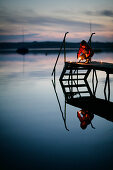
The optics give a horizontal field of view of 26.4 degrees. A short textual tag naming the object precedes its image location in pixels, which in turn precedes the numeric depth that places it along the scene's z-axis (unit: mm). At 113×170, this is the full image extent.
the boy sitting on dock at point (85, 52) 14939
